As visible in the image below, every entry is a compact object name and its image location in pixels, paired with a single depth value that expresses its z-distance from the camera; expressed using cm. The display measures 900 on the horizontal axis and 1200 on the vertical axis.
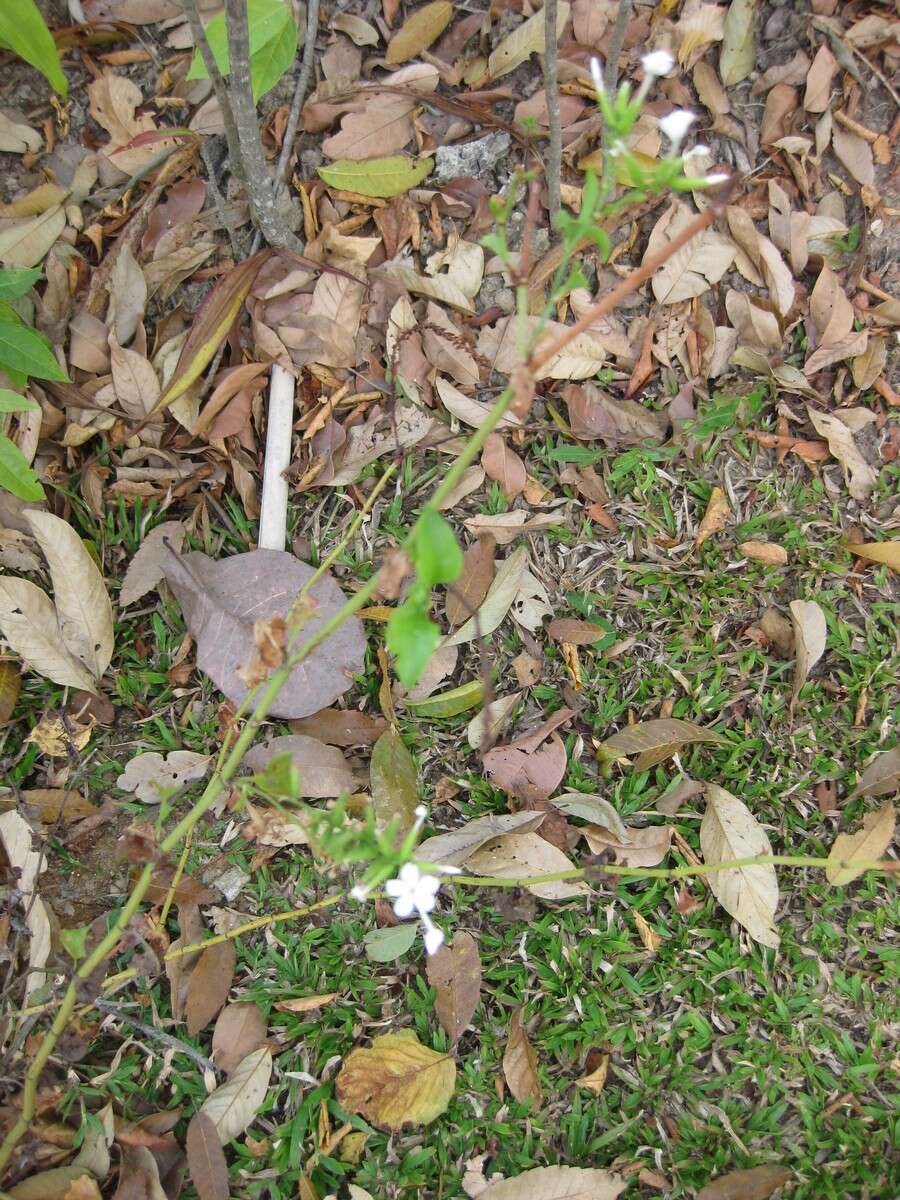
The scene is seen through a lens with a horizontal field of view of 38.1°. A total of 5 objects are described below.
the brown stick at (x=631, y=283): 49
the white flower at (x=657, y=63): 50
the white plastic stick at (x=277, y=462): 76
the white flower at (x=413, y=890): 54
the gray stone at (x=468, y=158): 79
